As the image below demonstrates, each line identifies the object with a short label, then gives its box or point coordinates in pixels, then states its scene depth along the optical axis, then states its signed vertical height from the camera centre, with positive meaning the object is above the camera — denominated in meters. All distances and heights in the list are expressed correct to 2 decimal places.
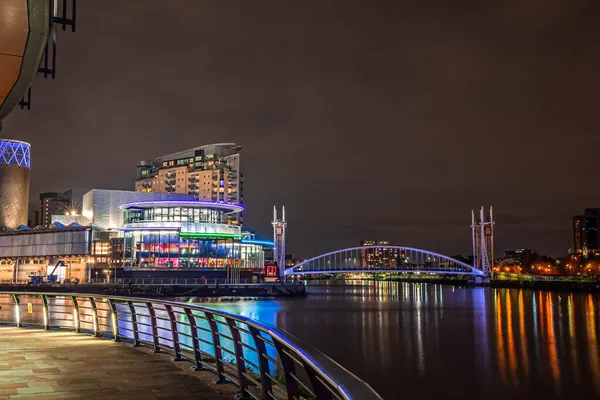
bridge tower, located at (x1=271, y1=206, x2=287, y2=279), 133.38 +8.79
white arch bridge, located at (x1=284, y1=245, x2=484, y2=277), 125.44 +1.20
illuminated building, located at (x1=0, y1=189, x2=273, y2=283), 99.75 +5.50
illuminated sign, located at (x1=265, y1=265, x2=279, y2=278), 103.00 +1.10
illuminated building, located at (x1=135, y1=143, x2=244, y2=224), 182.00 +30.99
